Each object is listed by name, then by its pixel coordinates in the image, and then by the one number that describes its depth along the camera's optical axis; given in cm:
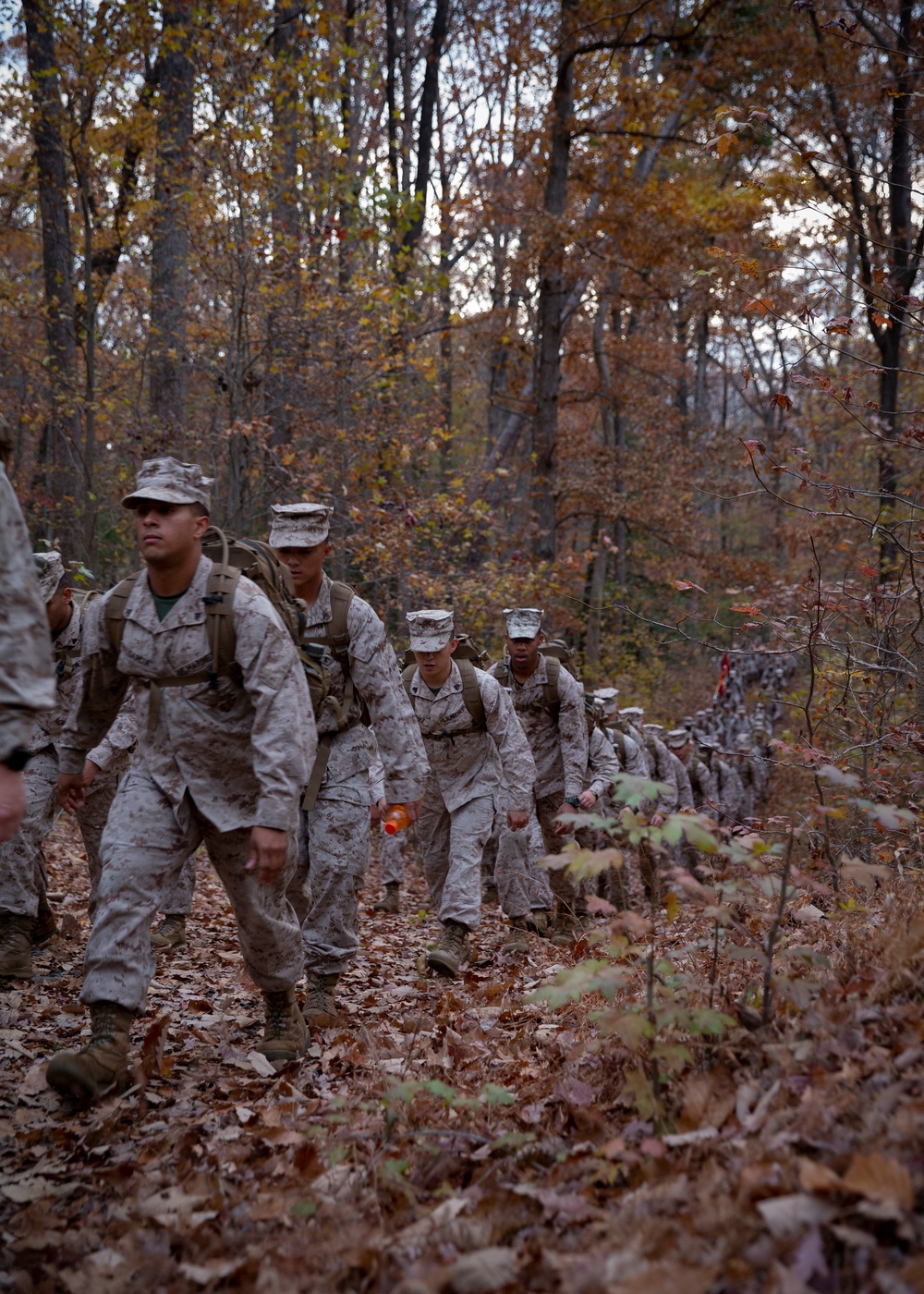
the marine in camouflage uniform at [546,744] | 908
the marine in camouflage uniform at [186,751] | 429
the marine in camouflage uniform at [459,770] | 750
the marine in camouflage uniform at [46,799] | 646
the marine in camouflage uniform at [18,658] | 325
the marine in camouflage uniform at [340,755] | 584
